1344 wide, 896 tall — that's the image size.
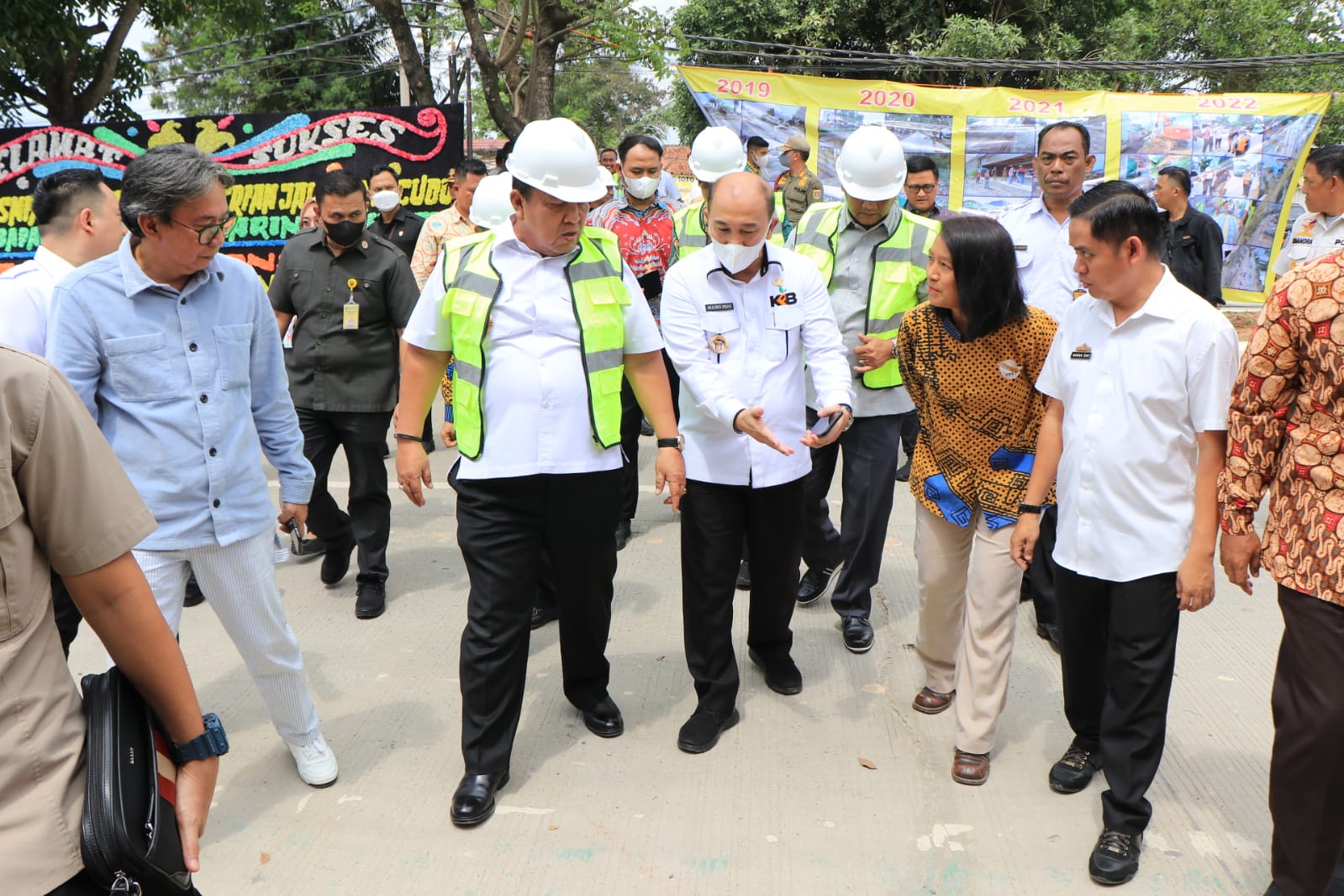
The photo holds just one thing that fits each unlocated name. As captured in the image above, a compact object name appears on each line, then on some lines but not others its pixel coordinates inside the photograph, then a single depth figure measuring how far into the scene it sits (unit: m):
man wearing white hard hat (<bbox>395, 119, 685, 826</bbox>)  3.24
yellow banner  12.95
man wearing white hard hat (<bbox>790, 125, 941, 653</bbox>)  4.44
